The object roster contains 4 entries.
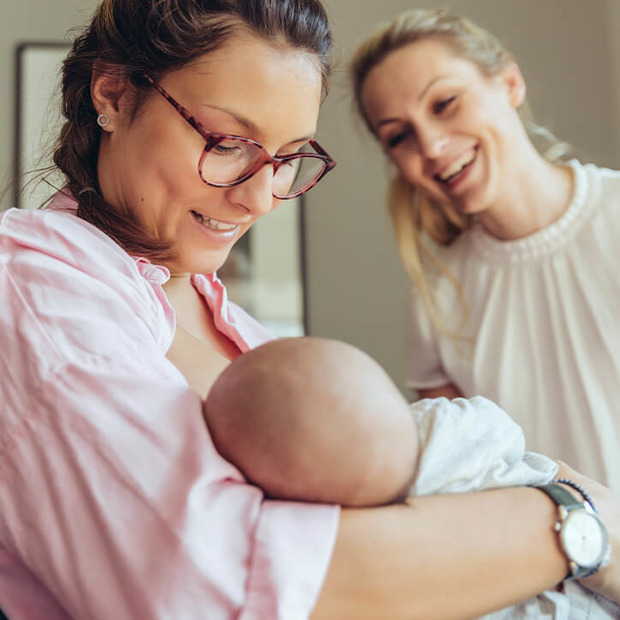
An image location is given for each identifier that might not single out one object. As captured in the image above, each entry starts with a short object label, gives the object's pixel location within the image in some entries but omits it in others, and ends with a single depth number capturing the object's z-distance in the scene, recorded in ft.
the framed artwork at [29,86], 8.72
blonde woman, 6.29
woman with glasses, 2.10
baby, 2.31
